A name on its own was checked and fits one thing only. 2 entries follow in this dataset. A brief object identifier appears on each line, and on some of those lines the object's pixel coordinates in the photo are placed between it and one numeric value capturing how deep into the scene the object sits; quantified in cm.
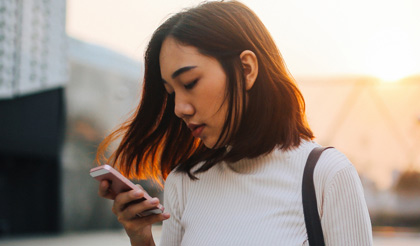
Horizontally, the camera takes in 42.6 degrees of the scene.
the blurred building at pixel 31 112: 1541
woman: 148
